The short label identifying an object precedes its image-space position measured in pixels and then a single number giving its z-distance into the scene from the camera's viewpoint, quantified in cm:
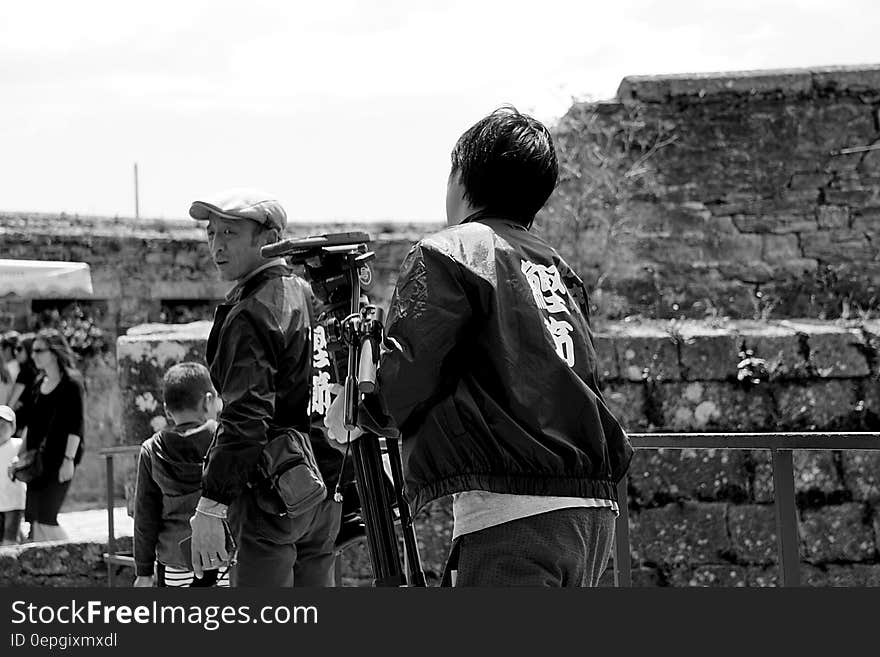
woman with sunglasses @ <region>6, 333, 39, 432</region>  852
